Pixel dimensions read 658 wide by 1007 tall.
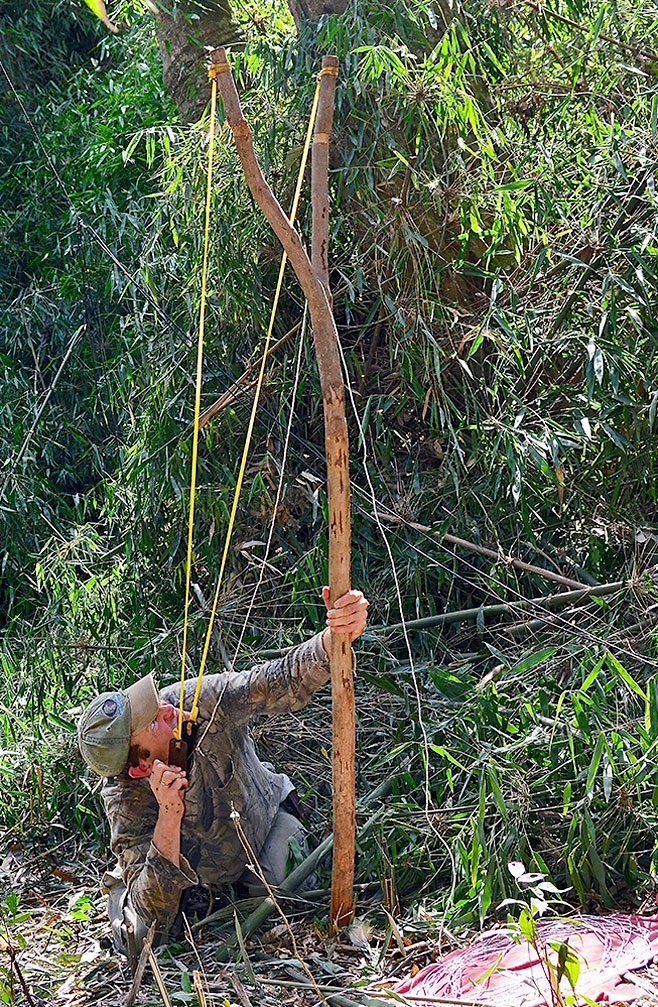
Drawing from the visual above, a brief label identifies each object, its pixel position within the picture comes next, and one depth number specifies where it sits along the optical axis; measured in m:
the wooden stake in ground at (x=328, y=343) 5.99
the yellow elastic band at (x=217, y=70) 5.96
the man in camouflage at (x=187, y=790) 6.39
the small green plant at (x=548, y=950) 5.49
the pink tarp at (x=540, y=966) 5.86
